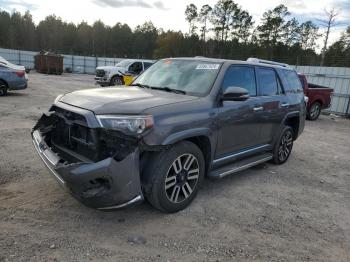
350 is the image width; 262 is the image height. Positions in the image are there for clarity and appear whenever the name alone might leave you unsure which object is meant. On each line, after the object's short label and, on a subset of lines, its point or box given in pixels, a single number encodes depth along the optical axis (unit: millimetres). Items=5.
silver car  12297
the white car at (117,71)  18109
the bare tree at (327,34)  31178
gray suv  3279
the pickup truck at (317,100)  13258
